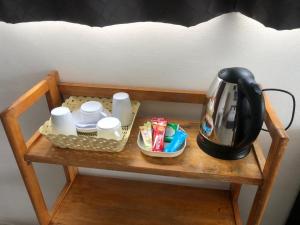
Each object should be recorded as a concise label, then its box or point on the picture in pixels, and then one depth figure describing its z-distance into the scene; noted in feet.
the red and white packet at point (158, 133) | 2.49
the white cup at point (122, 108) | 2.69
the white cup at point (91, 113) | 2.64
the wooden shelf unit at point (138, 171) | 2.31
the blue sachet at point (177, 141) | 2.48
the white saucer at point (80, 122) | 2.60
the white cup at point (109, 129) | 2.38
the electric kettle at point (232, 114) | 2.05
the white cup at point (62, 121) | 2.44
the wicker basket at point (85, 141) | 2.40
